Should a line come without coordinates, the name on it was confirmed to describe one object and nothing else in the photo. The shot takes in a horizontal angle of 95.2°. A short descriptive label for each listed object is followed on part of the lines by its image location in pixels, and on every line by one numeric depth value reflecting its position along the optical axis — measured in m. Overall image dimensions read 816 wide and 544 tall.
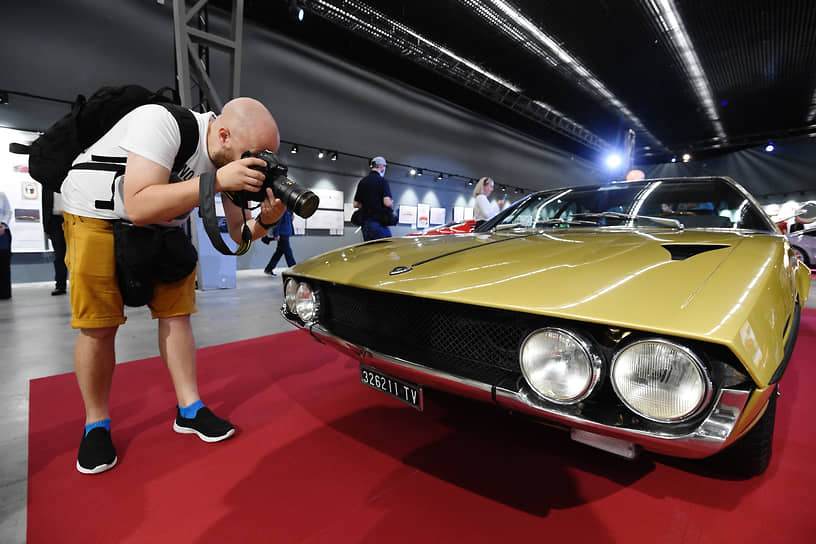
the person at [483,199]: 4.72
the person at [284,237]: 5.86
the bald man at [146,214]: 0.97
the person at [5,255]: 4.05
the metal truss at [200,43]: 4.22
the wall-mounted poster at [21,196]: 4.70
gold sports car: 0.70
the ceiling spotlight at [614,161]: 11.91
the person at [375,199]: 4.07
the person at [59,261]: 3.53
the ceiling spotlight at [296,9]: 5.64
